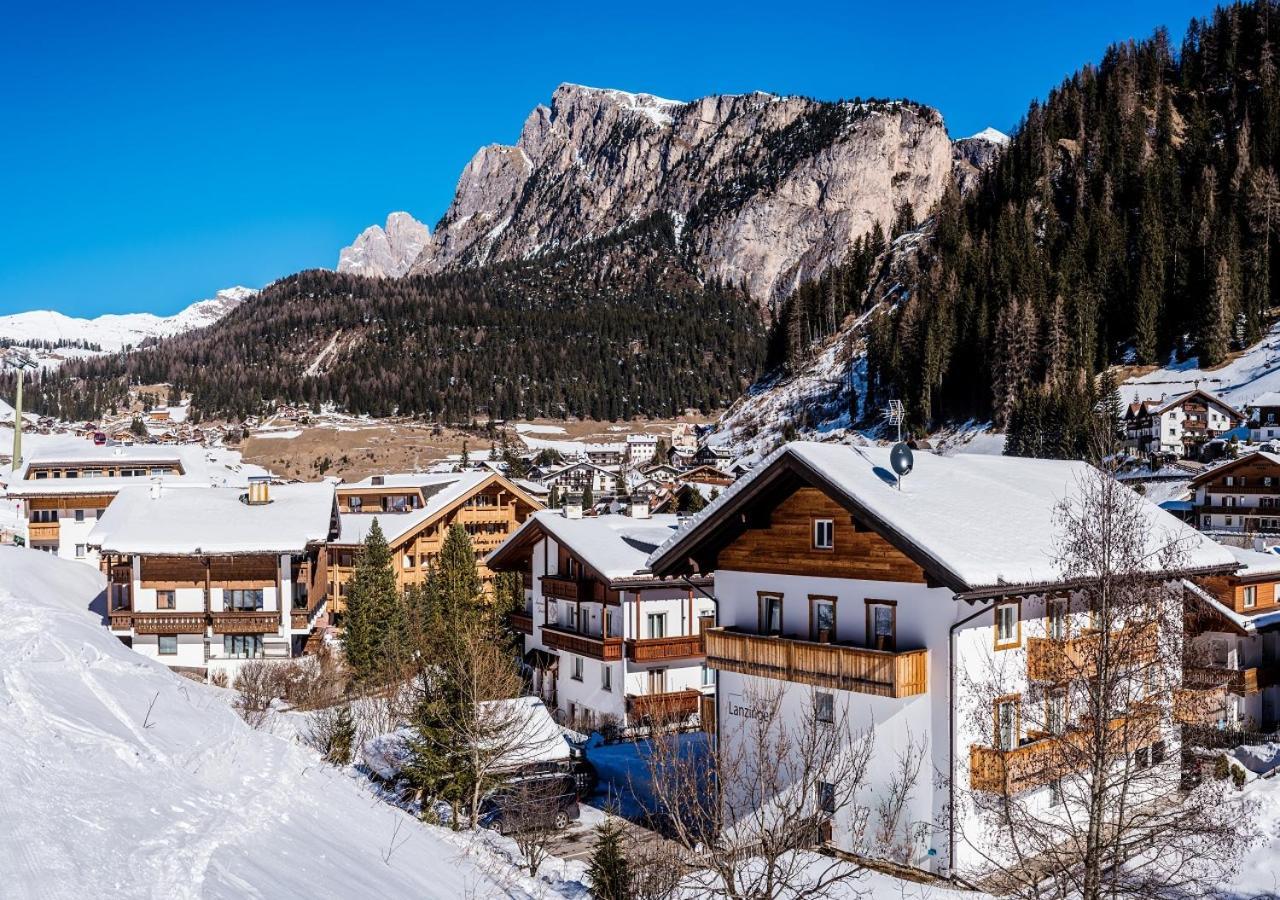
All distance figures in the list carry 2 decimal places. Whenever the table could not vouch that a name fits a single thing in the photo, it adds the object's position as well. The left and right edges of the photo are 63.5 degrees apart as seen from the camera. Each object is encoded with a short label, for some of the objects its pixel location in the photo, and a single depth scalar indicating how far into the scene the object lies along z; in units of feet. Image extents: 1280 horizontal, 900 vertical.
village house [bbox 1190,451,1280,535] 247.91
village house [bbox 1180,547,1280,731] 107.24
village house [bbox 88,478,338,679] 149.07
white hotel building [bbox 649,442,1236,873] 70.85
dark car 84.02
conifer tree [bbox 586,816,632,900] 58.34
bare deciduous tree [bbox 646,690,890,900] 49.98
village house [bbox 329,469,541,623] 207.31
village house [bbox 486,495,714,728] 119.24
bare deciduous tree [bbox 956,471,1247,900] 52.24
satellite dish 79.05
